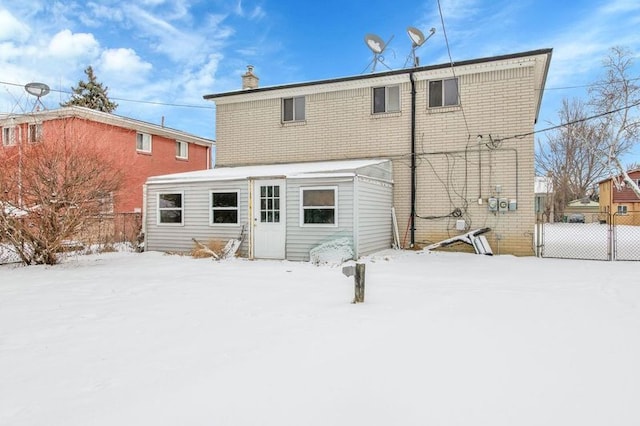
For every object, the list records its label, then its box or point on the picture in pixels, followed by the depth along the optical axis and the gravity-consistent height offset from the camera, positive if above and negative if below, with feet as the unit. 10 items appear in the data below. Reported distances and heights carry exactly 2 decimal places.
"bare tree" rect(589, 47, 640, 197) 52.01 +15.50
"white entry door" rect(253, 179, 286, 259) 38.17 -0.56
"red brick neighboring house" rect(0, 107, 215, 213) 35.12 +10.22
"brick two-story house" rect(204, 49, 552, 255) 39.29 +8.59
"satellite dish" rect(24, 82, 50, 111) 34.65 +10.75
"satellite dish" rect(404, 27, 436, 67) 45.75 +19.83
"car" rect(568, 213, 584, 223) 123.85 -2.17
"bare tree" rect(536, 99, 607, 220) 115.34 +13.22
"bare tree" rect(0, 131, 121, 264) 32.01 +1.60
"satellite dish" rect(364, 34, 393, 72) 48.78 +20.28
